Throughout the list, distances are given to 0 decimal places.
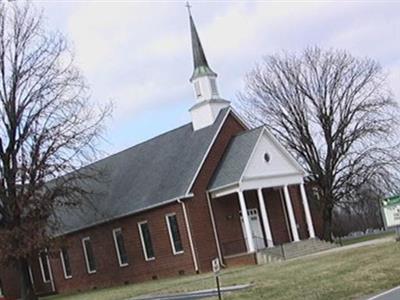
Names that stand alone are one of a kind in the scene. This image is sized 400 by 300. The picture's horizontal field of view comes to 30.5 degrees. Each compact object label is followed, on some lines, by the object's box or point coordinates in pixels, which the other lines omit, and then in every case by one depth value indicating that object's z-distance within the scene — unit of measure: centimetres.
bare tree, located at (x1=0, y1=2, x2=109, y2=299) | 3316
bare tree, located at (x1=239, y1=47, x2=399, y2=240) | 4719
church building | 3672
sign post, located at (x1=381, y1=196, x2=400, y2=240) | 2642
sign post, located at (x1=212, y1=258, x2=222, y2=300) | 1719
